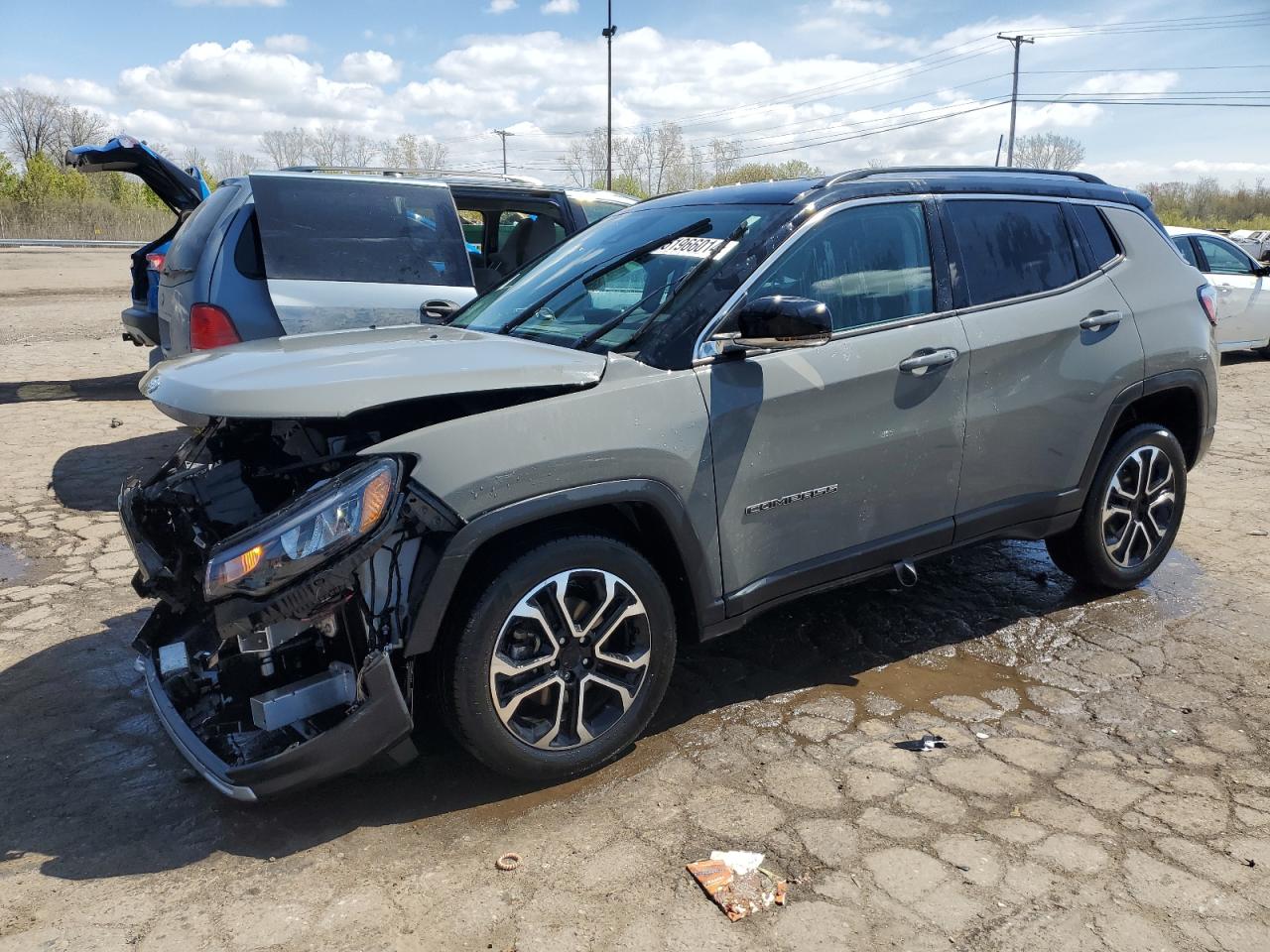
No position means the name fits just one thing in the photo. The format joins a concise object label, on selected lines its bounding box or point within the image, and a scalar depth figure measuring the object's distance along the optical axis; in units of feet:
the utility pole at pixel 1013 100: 175.94
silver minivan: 18.86
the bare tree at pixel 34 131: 235.61
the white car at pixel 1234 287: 39.06
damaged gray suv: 8.98
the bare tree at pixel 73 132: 229.45
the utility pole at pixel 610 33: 125.39
